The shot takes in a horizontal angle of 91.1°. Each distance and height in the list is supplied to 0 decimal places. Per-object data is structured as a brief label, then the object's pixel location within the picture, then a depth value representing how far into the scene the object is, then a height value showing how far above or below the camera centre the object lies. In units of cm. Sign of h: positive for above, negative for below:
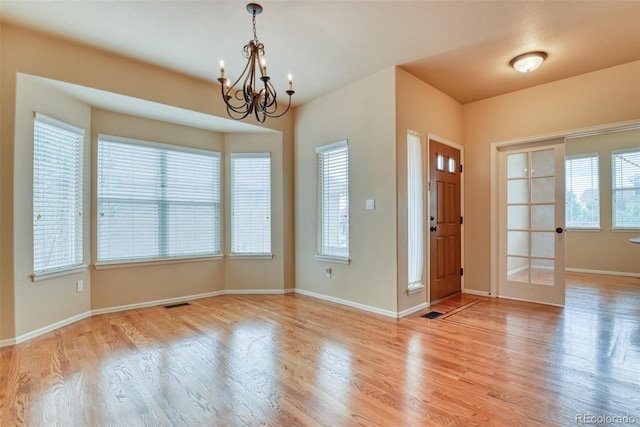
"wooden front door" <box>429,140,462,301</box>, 425 -9
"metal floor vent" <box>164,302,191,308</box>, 421 -120
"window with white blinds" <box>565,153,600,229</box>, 654 +48
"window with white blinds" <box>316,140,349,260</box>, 428 +22
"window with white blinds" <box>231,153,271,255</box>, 492 +19
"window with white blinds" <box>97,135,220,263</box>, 395 +21
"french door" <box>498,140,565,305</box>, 405 -12
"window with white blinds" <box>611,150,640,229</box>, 605 +50
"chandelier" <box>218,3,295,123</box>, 251 +104
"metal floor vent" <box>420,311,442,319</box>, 366 -119
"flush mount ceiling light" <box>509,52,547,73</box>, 330 +164
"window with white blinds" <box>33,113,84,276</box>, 318 +24
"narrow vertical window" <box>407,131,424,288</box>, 393 +6
